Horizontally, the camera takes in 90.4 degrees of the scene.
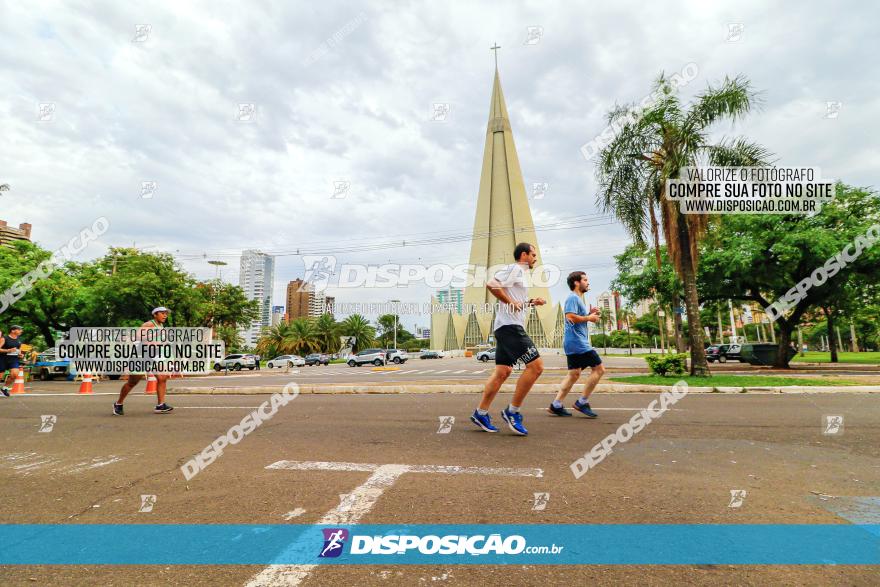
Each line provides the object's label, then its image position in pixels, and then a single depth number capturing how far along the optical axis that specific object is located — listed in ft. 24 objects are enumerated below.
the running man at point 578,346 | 19.45
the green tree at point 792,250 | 53.78
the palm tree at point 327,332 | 201.57
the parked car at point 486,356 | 131.44
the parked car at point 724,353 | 104.73
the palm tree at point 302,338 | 191.02
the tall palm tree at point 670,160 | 40.86
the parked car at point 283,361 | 137.39
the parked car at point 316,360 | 164.76
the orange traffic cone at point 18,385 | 38.83
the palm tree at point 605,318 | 319.57
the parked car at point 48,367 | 66.23
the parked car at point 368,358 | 130.31
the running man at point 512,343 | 15.12
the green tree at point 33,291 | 70.08
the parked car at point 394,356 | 154.71
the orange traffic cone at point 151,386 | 37.37
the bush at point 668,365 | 41.81
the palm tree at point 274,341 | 194.08
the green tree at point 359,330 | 220.02
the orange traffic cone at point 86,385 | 38.17
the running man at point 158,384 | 22.46
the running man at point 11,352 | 33.37
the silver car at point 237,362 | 124.88
